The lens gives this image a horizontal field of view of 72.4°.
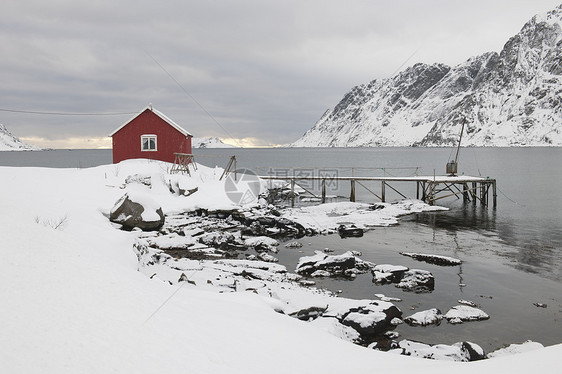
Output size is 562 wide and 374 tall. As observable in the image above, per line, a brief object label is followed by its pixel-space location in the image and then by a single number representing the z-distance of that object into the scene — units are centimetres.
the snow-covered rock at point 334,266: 1464
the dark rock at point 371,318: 950
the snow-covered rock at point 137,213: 1880
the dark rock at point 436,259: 1645
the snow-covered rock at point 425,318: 1039
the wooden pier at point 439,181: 3400
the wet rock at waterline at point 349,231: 2136
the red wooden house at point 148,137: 3397
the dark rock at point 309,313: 937
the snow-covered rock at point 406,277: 1330
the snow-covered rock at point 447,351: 809
